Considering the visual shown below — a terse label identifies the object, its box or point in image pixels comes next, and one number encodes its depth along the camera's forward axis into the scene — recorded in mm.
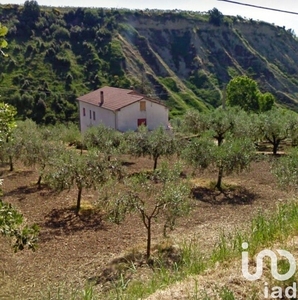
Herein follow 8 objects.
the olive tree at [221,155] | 16297
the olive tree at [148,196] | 9992
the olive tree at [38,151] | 17266
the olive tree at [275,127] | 23781
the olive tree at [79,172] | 13727
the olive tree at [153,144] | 19562
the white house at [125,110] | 33500
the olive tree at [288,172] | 12820
